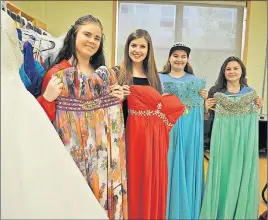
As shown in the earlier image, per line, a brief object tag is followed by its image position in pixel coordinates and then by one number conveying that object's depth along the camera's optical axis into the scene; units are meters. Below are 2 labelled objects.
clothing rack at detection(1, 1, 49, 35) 1.05
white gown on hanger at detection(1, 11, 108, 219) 0.56
